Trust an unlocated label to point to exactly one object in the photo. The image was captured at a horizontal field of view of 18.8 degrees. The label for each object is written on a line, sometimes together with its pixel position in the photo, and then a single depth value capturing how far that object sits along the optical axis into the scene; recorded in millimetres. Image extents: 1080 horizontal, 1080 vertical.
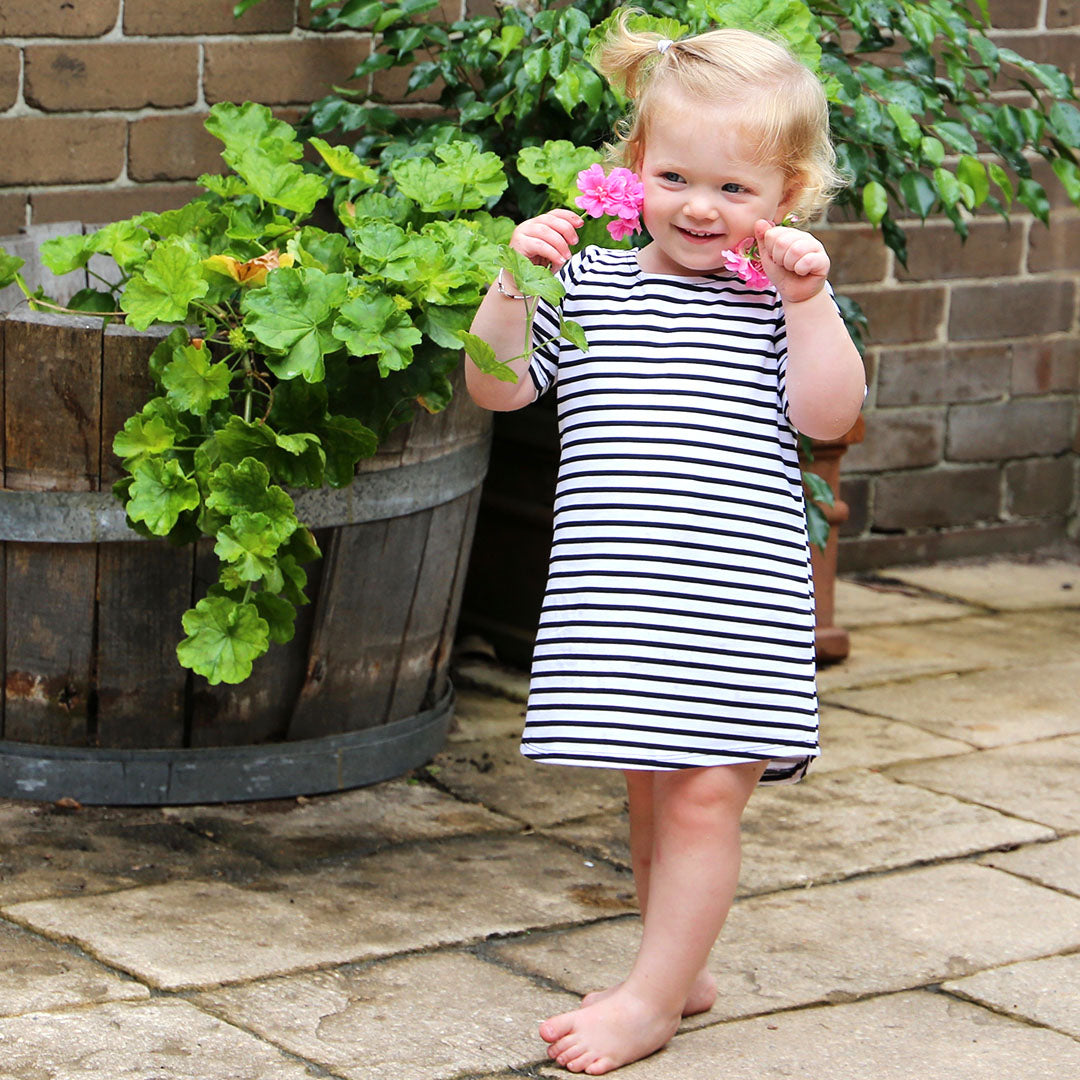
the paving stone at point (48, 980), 3920
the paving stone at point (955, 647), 7280
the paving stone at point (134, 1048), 3606
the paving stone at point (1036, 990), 4115
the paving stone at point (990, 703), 6510
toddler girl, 3739
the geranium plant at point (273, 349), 4421
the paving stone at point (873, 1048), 3788
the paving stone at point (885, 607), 8169
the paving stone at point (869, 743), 6092
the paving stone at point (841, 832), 5090
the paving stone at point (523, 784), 5527
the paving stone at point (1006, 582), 8618
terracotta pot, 7250
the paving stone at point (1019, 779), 5647
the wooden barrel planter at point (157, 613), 4892
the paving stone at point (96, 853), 4690
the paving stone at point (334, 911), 4253
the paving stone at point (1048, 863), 5012
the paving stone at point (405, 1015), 3750
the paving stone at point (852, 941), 4268
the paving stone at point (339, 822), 5071
